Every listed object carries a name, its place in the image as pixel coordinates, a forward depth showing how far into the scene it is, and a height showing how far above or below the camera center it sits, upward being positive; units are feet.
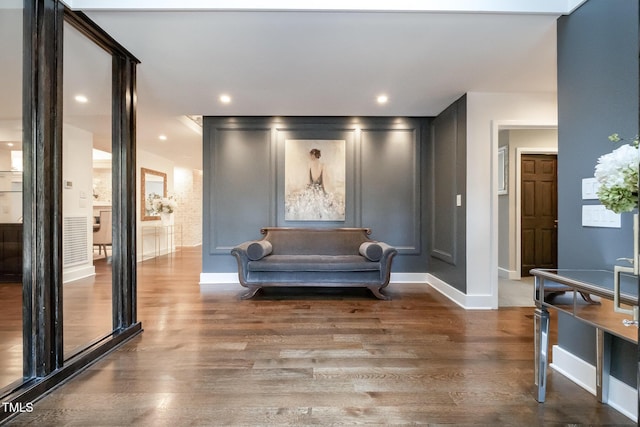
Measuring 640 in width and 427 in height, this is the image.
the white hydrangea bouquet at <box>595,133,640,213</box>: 3.84 +0.42
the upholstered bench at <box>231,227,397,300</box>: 12.09 -2.25
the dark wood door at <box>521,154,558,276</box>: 16.38 +0.06
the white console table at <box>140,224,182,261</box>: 22.36 -1.90
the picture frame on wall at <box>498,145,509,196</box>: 16.10 +2.27
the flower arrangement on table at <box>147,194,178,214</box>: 23.36 +0.61
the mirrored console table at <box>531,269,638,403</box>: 4.16 -1.40
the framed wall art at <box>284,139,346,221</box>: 14.52 +1.54
